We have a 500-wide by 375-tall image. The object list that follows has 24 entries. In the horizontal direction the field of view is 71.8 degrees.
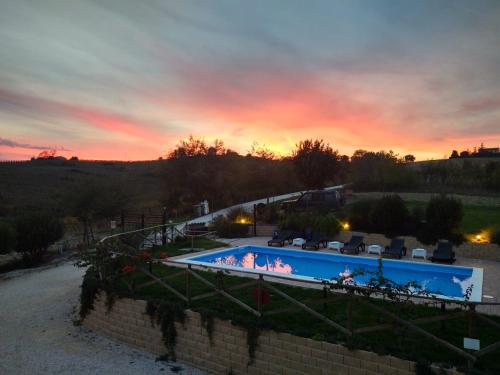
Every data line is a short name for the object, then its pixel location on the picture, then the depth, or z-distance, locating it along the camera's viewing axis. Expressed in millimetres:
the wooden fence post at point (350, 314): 5884
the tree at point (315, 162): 29906
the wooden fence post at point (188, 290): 7977
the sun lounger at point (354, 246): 15062
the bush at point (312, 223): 17391
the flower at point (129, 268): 9238
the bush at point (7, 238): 15742
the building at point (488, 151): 57584
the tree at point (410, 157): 63219
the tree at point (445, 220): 14969
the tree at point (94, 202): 24750
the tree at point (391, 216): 16406
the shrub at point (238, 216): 21375
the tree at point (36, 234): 16984
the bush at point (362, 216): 17516
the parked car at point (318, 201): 22234
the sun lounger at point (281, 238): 16641
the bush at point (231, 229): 19734
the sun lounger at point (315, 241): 15906
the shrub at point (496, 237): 13469
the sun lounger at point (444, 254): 12927
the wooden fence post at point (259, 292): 6957
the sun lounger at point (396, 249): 14188
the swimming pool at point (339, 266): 11086
